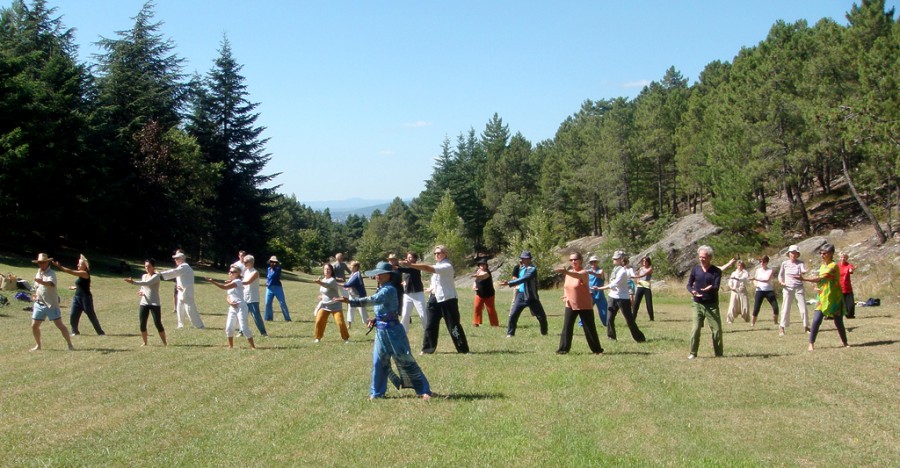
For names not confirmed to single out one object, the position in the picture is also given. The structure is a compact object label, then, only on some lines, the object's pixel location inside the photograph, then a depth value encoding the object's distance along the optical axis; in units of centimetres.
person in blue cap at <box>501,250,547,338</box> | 1525
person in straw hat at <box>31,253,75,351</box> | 1388
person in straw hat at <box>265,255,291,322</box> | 1870
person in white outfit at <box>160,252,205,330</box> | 1626
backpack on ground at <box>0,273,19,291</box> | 2419
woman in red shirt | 1677
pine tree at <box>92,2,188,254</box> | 4506
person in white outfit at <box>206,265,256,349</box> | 1367
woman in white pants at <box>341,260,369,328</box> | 1302
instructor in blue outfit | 919
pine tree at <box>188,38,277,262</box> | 5631
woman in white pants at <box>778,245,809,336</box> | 1477
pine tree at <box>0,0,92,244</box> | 3519
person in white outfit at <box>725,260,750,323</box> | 1808
